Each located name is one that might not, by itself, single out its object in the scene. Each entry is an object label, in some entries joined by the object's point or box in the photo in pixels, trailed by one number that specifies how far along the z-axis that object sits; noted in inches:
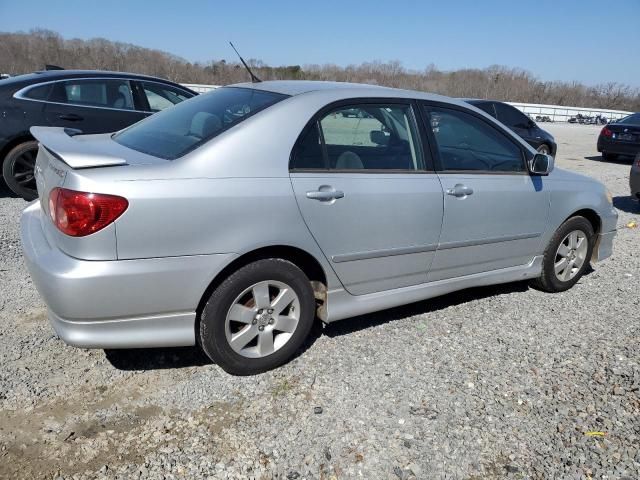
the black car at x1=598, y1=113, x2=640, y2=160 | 541.3
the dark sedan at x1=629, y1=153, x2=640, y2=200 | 308.0
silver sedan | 99.1
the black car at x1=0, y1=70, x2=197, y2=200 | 247.6
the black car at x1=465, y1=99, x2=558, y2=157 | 471.5
